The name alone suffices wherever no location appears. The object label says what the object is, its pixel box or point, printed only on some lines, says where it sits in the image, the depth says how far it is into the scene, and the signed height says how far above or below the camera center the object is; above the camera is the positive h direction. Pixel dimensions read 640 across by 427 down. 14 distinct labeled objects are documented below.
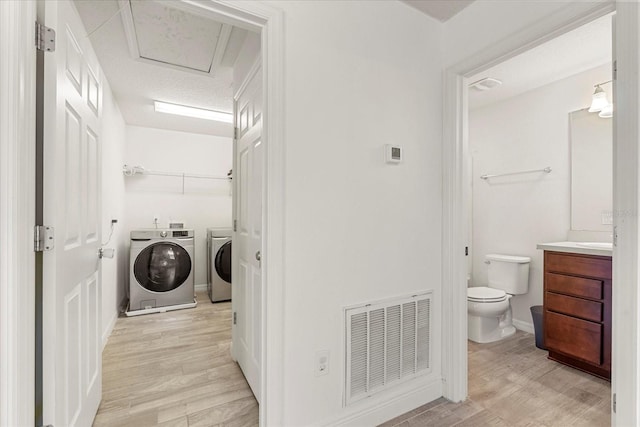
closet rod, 4.05 +0.57
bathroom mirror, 2.52 +0.36
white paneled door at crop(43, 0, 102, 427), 1.10 -0.05
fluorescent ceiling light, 3.46 +1.21
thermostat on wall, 1.73 +0.34
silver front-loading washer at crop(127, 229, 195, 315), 3.56 -0.71
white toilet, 2.70 -0.78
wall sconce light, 2.46 +0.90
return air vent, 1.62 -0.76
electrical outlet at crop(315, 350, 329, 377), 1.52 -0.77
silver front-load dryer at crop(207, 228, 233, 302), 4.02 -0.74
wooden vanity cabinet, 2.09 -0.73
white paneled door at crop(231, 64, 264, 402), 1.87 -0.13
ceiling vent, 2.79 +1.22
